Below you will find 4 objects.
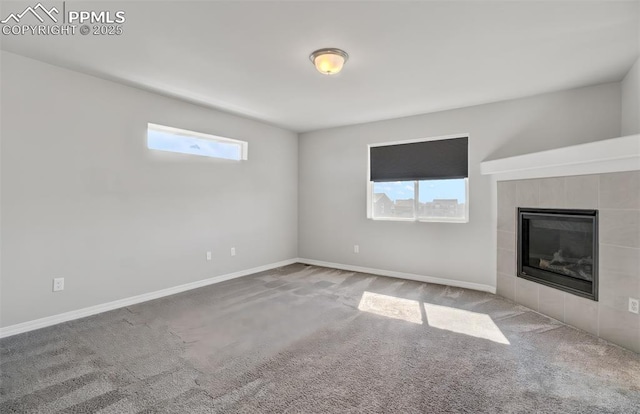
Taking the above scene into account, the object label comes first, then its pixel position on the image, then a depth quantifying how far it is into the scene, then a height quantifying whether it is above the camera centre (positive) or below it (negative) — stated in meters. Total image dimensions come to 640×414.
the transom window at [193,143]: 3.84 +0.94
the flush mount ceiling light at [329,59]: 2.66 +1.36
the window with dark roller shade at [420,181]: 4.42 +0.46
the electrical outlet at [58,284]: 2.98 -0.77
